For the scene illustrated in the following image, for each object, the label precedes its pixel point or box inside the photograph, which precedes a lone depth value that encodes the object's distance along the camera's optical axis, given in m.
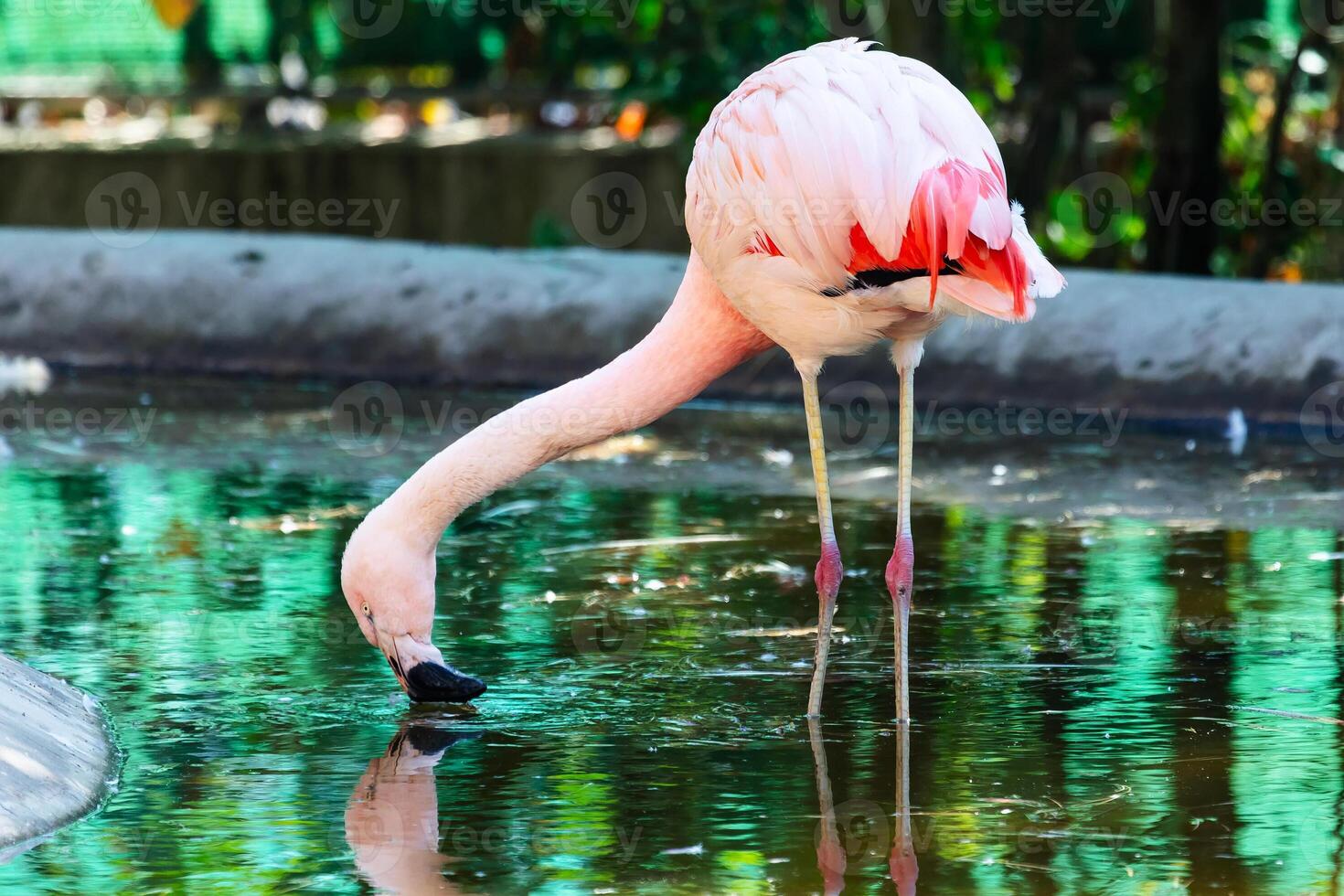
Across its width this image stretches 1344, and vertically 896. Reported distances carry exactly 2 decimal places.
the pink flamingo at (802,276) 8.55
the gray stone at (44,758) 7.23
